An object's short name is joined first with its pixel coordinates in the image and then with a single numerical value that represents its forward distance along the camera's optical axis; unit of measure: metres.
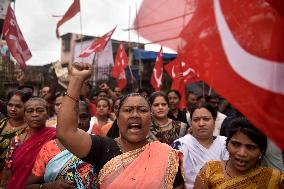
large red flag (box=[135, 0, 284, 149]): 1.58
